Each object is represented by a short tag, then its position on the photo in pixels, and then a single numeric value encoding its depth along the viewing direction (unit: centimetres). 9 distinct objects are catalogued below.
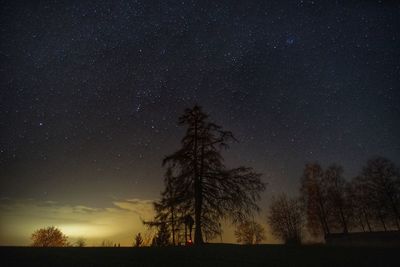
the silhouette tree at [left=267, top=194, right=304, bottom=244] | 4617
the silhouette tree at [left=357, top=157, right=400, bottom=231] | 3373
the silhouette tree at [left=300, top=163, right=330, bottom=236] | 3494
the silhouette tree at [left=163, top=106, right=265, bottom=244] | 1991
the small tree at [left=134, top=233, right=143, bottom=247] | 3944
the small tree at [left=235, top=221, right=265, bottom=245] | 6237
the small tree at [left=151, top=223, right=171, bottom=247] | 3486
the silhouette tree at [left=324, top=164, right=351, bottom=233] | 3419
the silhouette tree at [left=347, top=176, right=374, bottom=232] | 3559
